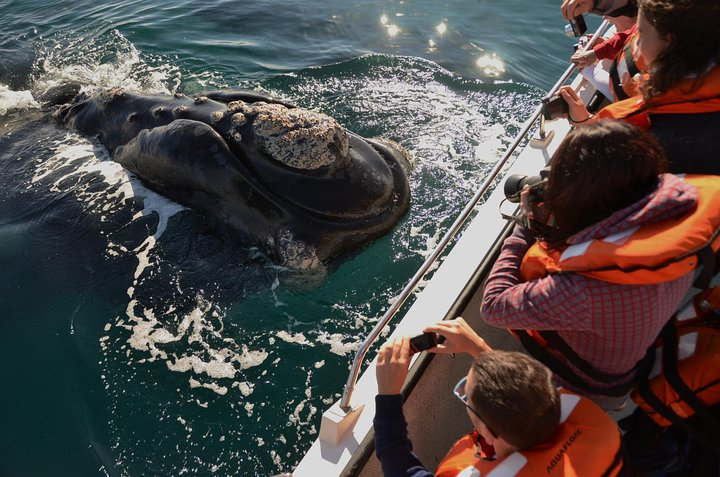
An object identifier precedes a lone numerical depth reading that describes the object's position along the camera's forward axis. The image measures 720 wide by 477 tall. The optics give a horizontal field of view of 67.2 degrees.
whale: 4.65
